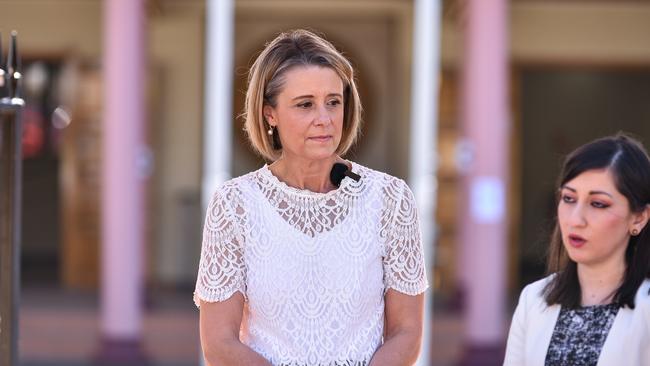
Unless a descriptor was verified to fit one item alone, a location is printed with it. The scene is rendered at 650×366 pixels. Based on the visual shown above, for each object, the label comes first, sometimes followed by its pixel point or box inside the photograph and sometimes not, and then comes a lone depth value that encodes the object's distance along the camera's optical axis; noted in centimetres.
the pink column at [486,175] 1573
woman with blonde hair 568
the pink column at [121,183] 1587
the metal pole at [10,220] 643
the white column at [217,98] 1450
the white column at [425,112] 1432
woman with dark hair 594
